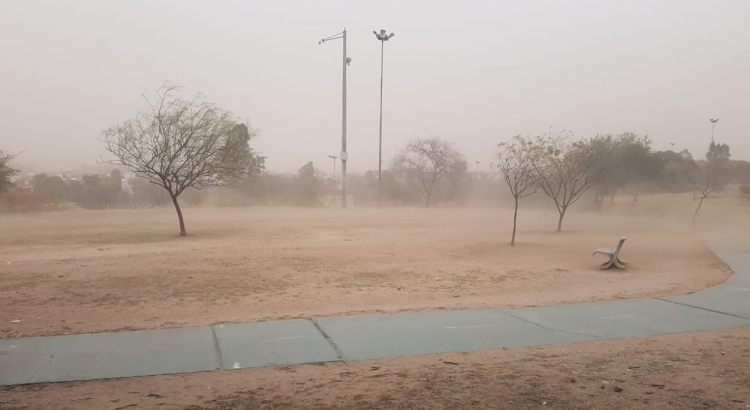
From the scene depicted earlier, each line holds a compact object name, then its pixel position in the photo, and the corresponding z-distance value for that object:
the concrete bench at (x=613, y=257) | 13.98
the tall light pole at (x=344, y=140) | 45.53
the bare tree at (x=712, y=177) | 37.03
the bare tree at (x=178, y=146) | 23.20
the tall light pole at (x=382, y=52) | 48.94
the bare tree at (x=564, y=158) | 25.83
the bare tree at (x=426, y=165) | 58.59
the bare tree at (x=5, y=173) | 34.94
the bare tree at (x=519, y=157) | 24.96
